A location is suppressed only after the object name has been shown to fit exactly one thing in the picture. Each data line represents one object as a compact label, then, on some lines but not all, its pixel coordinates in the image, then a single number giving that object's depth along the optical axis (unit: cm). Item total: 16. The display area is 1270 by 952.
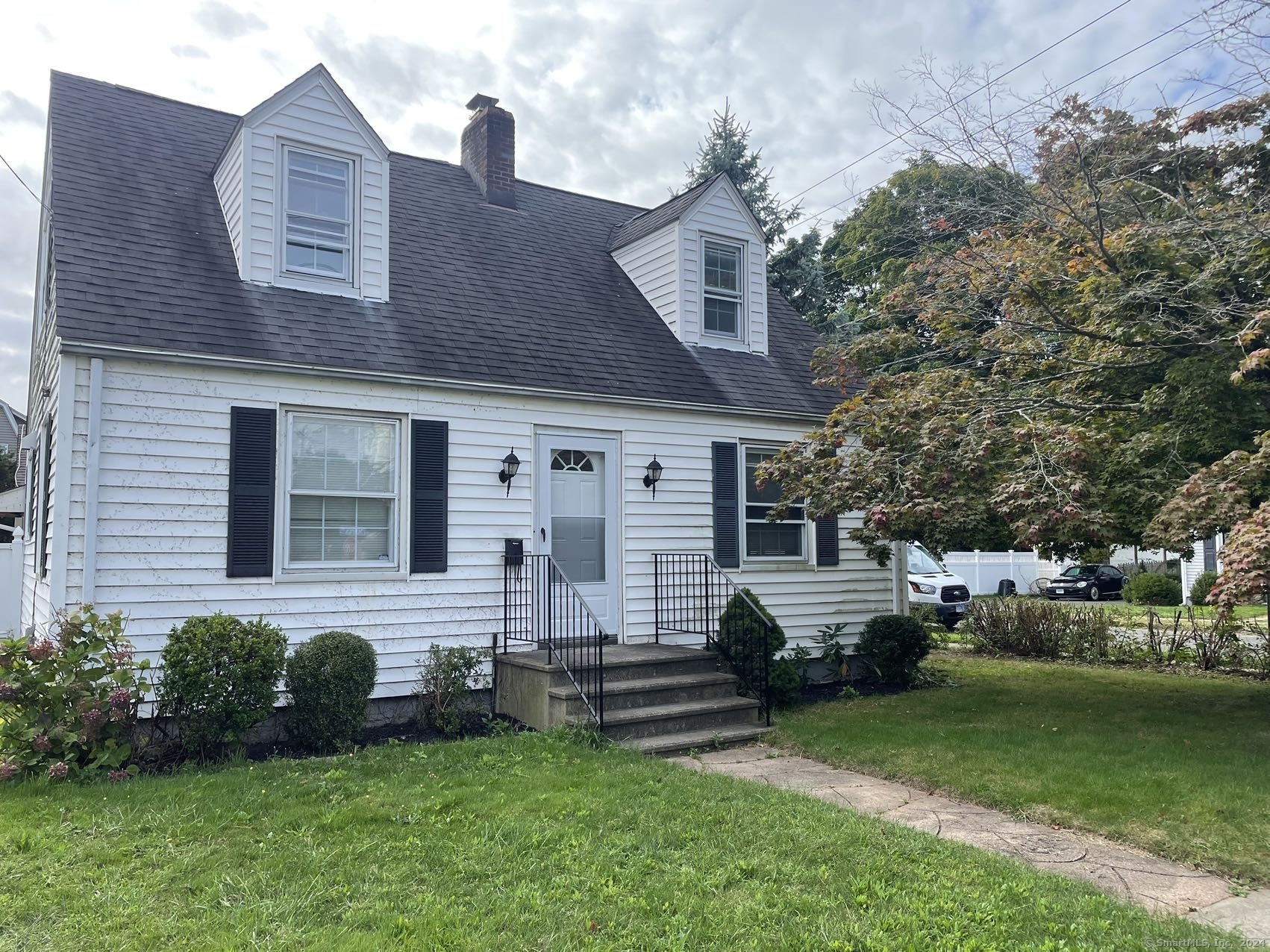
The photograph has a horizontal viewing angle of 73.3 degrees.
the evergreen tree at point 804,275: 2183
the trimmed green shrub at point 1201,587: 1911
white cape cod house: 694
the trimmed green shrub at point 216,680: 604
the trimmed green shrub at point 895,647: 1023
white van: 1798
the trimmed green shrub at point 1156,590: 2361
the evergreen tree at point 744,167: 2141
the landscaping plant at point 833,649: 1034
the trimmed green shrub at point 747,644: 837
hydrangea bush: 561
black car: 2616
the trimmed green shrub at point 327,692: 660
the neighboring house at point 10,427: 2898
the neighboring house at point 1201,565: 2378
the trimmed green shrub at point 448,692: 752
